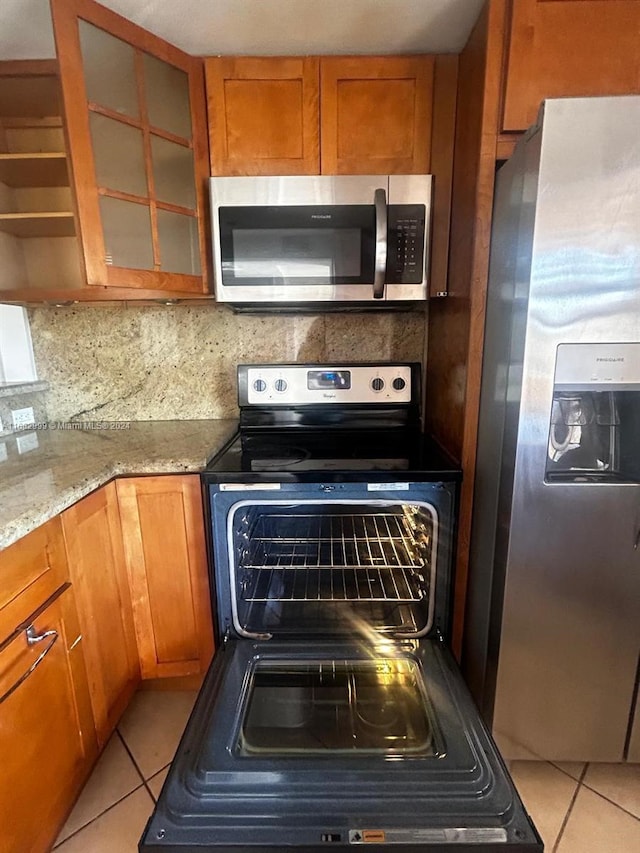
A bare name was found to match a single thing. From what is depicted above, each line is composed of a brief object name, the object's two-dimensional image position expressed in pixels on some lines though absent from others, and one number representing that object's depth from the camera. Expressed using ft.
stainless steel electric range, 2.69
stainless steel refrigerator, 3.23
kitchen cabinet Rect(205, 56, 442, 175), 4.65
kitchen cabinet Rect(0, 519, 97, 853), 3.05
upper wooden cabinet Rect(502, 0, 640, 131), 3.65
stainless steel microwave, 4.71
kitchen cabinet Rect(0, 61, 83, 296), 4.85
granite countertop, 3.35
